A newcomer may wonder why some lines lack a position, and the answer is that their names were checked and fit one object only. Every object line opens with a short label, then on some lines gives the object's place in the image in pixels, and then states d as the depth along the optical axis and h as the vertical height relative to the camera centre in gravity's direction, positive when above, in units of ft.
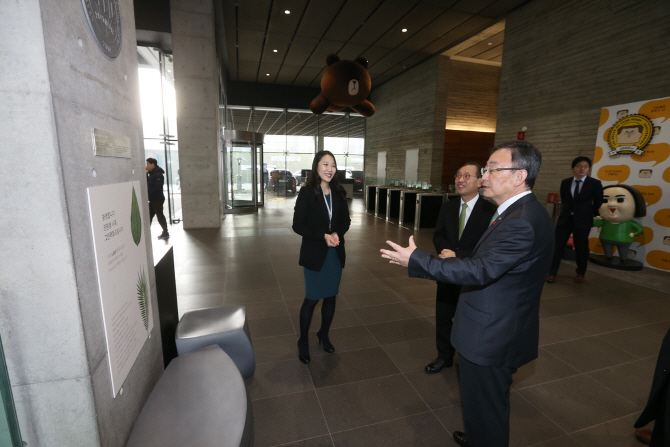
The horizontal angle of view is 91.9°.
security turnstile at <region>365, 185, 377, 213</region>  39.98 -3.62
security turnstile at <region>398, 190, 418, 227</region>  31.78 -3.87
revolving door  40.11 -0.55
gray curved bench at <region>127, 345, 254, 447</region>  4.26 -3.52
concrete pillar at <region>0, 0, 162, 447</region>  2.85 -0.60
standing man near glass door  21.91 -1.72
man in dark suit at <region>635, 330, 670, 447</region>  5.27 -3.71
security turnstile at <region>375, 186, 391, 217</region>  37.66 -3.89
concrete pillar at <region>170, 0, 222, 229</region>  25.05 +4.48
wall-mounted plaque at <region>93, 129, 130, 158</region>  3.76 +0.24
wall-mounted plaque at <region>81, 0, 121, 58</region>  3.72 +1.71
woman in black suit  8.42 -1.74
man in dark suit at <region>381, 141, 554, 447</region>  4.61 -1.62
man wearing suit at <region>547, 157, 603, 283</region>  15.38 -1.87
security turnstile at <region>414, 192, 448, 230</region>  29.81 -3.69
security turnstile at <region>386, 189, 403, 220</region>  34.53 -3.82
